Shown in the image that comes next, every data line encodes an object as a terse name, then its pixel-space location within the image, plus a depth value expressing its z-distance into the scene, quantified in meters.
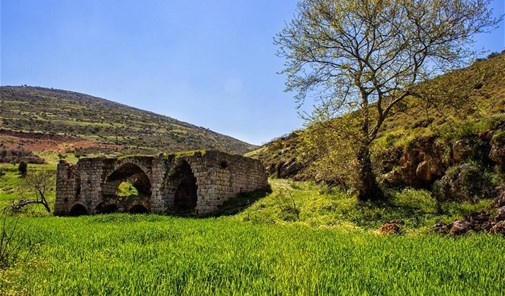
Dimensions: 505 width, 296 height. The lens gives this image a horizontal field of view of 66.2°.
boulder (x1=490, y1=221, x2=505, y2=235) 10.30
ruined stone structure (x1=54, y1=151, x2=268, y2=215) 26.22
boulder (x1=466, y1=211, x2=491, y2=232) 10.95
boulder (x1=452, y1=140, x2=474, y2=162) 17.14
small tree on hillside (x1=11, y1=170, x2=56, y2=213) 31.81
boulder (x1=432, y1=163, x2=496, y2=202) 15.51
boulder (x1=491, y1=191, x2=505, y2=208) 11.49
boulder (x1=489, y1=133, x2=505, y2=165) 15.55
